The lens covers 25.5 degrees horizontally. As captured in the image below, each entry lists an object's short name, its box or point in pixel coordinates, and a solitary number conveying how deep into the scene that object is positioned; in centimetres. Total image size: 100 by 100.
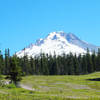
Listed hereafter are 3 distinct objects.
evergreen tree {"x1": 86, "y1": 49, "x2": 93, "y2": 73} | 16012
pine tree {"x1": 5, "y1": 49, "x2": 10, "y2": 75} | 14256
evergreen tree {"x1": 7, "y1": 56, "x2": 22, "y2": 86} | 5698
